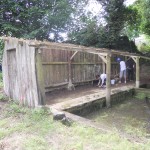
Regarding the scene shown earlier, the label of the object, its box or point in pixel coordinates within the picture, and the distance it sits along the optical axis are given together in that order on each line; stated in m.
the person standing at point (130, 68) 16.19
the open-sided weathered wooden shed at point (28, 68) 7.15
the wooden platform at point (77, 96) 7.84
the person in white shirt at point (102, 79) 12.24
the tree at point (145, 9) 11.10
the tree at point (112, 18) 15.26
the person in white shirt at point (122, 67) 13.75
